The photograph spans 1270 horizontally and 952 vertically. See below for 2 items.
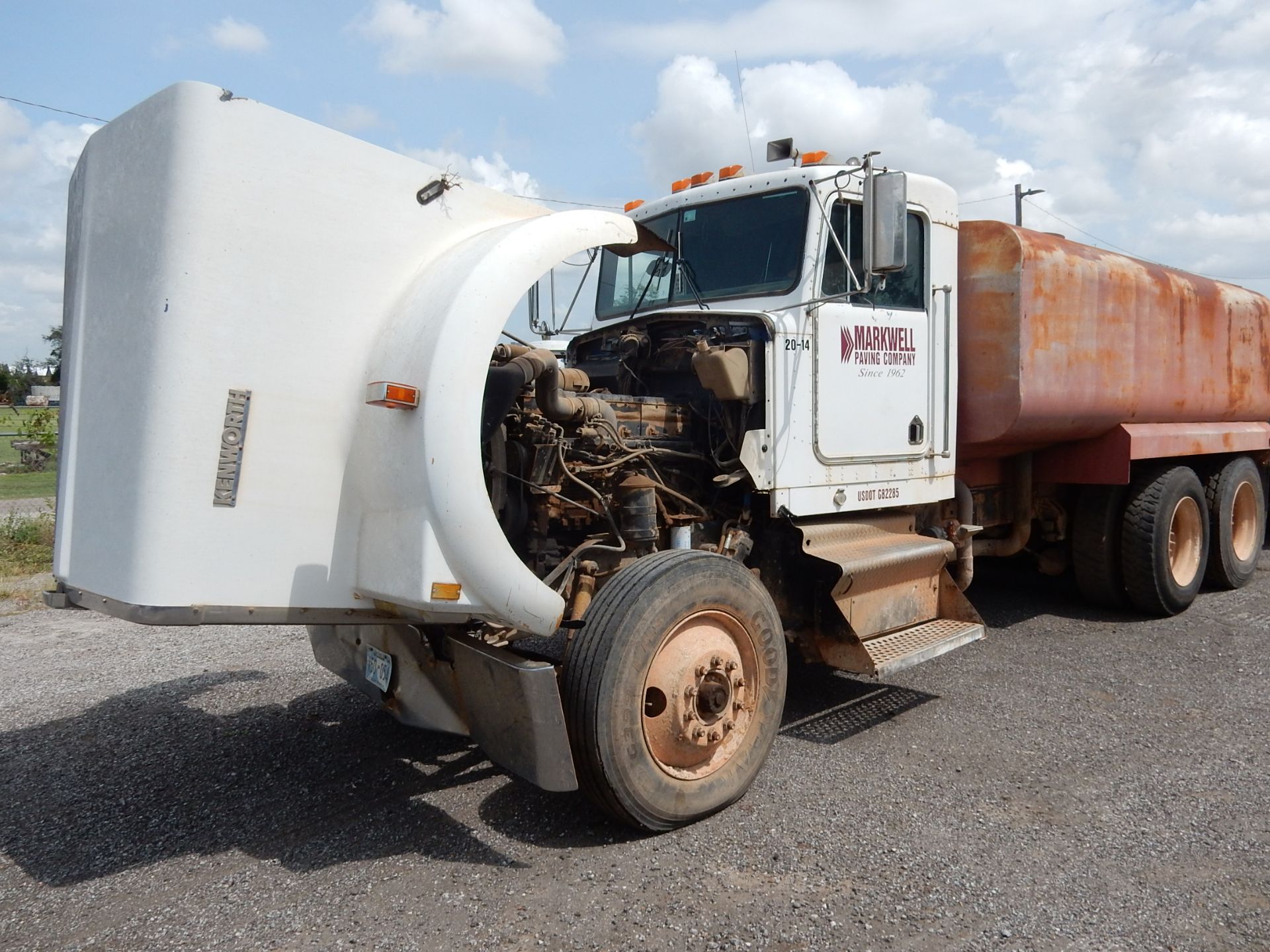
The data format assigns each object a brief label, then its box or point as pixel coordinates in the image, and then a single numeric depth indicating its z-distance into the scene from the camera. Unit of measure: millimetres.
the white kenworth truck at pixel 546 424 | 3115
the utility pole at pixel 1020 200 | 22656
